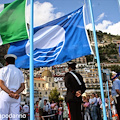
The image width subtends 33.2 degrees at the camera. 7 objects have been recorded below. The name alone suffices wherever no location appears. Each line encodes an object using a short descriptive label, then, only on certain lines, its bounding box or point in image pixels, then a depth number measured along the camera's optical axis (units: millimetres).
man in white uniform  3012
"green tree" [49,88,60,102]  74925
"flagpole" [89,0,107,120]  4941
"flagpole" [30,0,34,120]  3496
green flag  4598
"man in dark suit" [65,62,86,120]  3689
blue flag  5363
